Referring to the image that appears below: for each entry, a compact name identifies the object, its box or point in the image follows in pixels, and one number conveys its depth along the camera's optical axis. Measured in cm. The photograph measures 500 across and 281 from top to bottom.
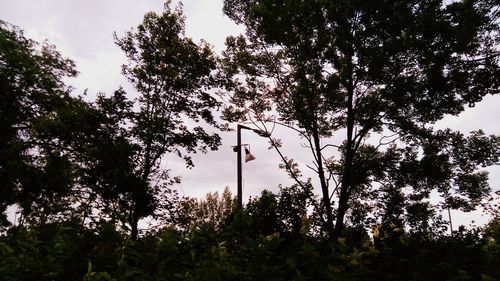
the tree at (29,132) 1845
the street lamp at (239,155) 1311
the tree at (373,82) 1065
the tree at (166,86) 1420
